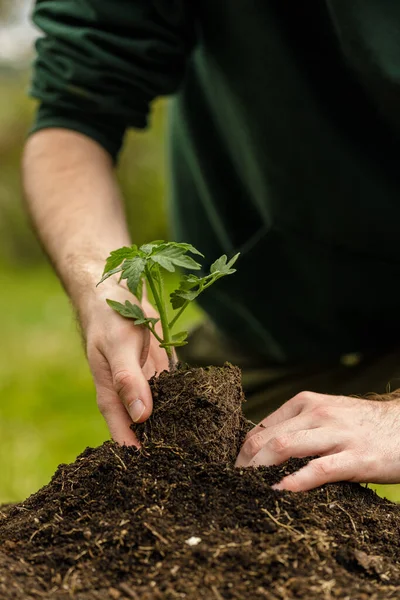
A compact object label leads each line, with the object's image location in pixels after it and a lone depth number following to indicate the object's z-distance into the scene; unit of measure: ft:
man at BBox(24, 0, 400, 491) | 2.58
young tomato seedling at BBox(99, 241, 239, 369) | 2.41
